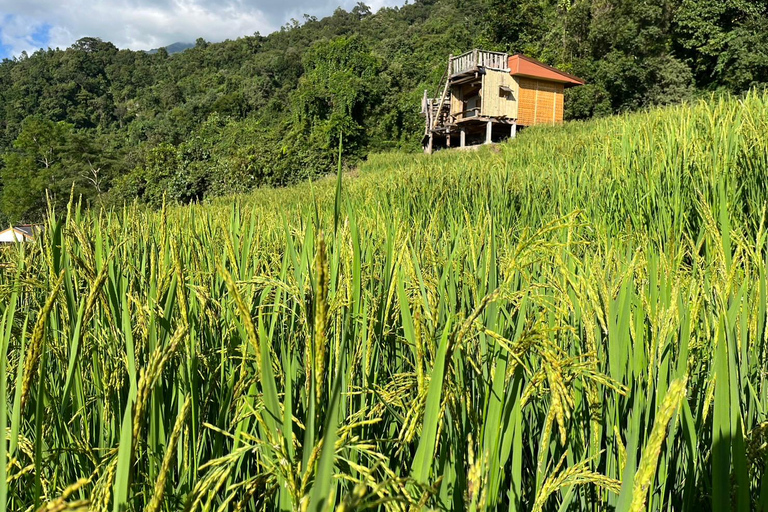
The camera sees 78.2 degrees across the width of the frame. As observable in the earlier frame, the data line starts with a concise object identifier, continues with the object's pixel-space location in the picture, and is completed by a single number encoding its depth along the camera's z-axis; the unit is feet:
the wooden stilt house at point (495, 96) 76.02
